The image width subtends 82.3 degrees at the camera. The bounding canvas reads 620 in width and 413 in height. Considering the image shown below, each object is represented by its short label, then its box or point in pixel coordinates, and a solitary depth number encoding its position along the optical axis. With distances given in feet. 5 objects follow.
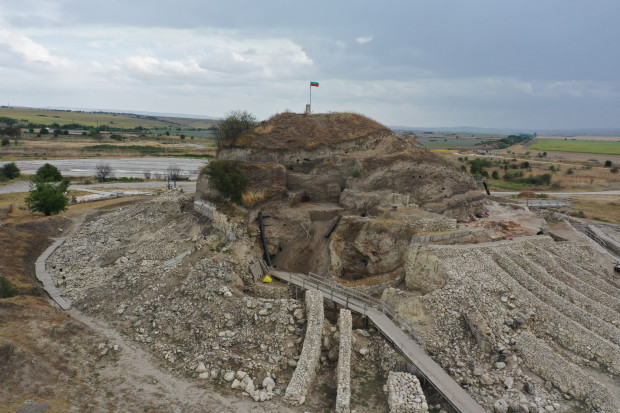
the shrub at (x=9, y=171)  219.41
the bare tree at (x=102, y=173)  230.68
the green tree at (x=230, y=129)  113.91
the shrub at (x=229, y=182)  91.71
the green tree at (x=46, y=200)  127.85
